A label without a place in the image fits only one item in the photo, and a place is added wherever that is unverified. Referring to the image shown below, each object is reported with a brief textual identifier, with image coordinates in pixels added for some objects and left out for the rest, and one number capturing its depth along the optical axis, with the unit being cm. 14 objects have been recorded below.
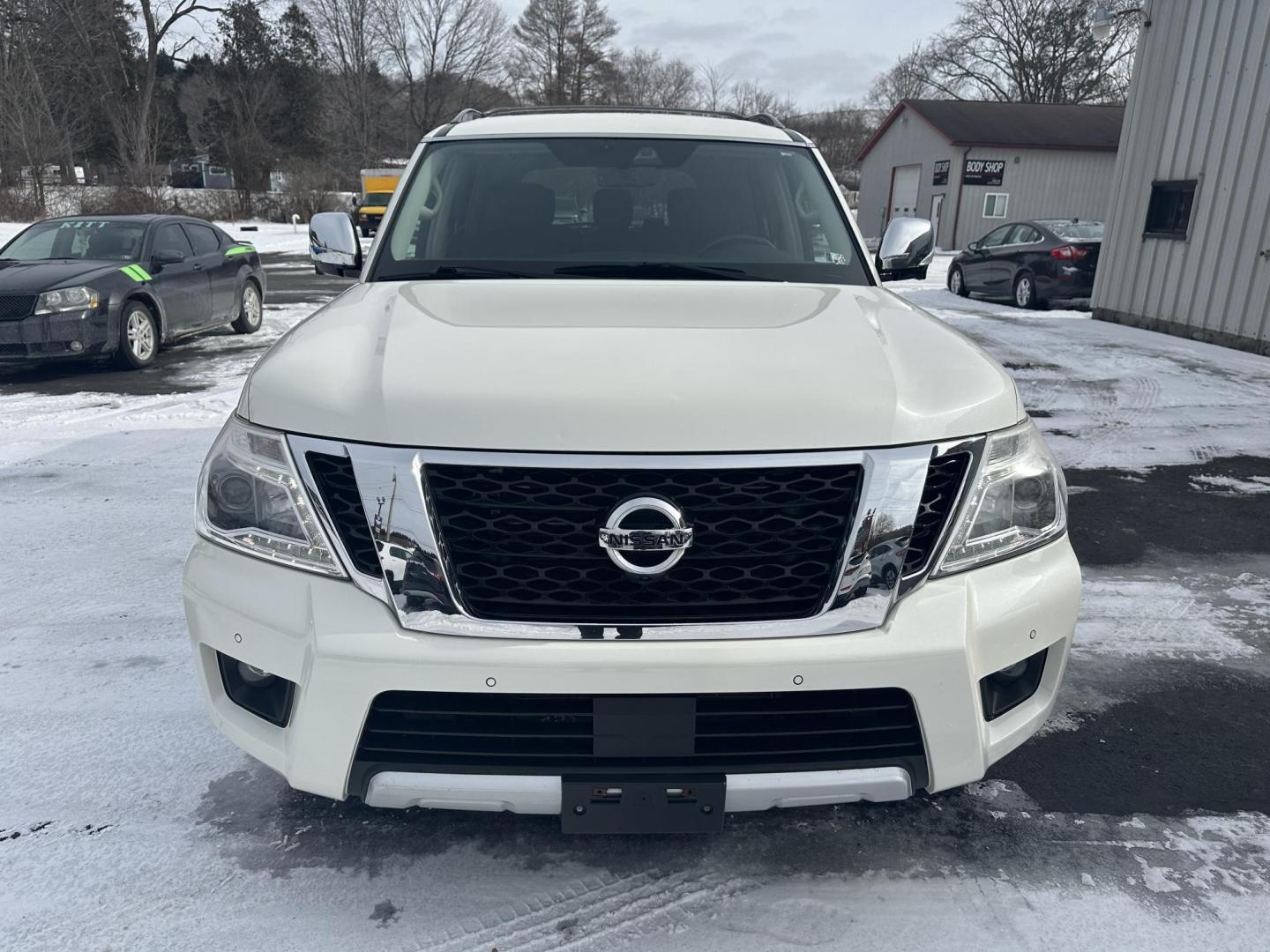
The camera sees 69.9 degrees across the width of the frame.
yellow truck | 2562
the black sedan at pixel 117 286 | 807
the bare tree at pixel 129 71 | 3775
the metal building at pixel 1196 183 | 1070
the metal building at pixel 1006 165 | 2864
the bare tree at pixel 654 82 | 6538
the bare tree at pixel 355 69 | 5634
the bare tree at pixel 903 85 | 5169
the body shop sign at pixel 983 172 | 2859
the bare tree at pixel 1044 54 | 4281
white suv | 185
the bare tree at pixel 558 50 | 5953
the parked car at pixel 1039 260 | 1433
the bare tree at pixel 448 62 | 5769
